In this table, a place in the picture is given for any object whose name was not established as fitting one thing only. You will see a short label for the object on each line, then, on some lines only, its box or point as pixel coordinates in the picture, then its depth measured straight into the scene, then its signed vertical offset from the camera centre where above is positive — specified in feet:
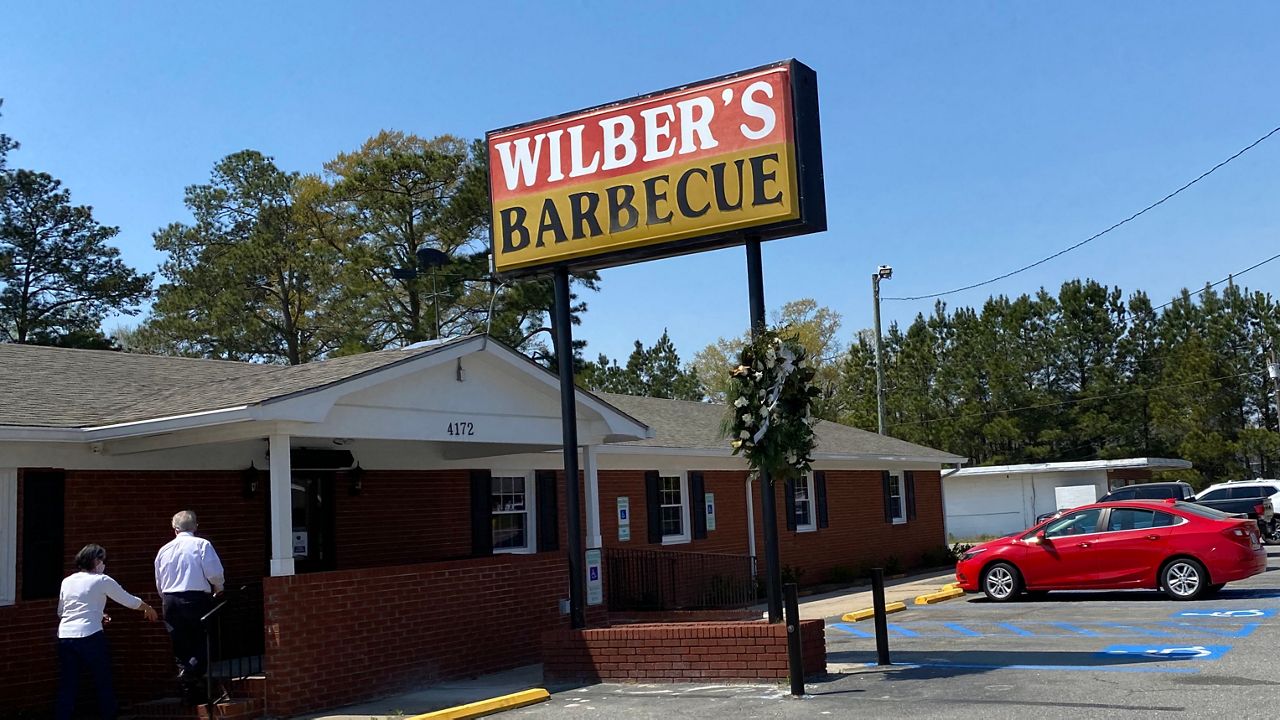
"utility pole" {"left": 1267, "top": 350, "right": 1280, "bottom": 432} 125.49 +10.14
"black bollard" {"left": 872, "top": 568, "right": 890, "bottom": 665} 38.86 -4.34
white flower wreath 37.22 +2.72
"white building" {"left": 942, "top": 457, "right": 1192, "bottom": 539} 124.57 -0.93
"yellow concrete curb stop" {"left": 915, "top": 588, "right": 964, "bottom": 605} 64.54 -6.10
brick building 37.04 +0.57
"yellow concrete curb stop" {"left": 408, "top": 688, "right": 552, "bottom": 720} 33.86 -5.80
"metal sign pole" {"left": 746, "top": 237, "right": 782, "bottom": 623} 36.99 -0.17
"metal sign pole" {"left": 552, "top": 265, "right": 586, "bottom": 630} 41.78 +2.10
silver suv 98.59 -1.71
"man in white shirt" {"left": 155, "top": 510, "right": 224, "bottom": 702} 34.55 -2.03
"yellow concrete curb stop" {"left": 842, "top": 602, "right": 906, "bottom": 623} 56.59 -6.05
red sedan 55.83 -3.72
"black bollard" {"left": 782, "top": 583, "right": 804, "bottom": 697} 34.19 -4.42
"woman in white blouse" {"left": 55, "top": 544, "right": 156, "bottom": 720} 32.94 -2.94
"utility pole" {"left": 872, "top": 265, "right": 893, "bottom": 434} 123.85 +14.80
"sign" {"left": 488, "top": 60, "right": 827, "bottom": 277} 38.55 +10.91
